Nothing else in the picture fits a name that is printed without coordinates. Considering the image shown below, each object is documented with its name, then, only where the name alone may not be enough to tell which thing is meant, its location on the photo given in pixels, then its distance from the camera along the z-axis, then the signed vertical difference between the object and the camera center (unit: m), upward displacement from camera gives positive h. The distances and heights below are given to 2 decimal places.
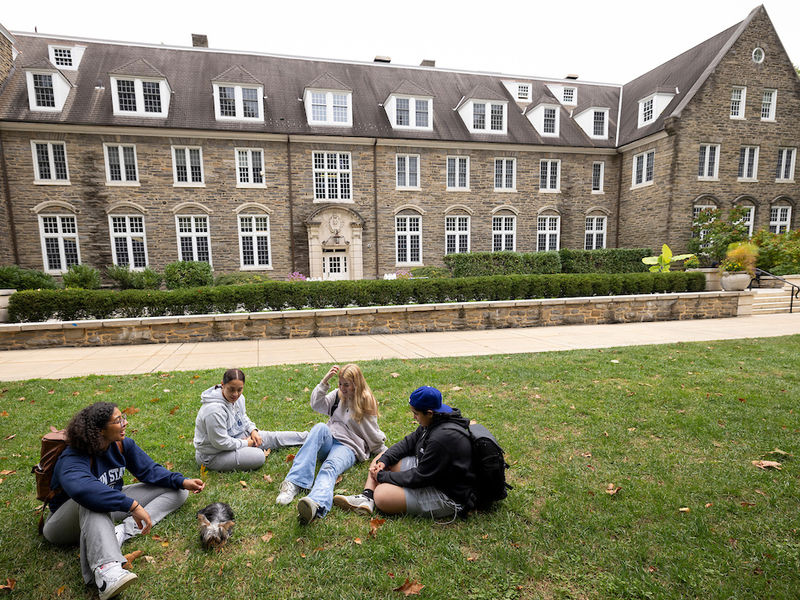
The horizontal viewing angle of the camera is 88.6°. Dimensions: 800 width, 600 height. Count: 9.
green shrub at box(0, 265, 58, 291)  15.77 -1.04
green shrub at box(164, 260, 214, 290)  18.27 -1.09
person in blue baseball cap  3.02 -1.73
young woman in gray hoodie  3.69 -1.68
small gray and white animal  2.78 -1.89
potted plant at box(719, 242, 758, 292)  15.57 -0.96
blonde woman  3.46 -1.76
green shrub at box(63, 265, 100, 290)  17.05 -1.07
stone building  19.06 +4.68
